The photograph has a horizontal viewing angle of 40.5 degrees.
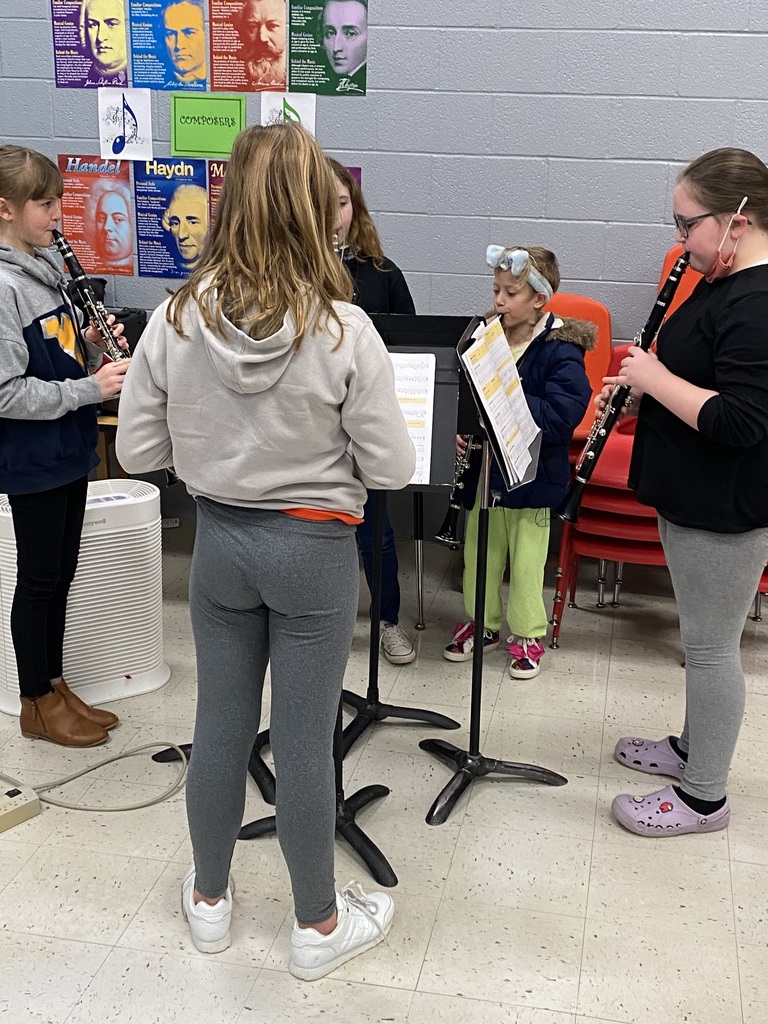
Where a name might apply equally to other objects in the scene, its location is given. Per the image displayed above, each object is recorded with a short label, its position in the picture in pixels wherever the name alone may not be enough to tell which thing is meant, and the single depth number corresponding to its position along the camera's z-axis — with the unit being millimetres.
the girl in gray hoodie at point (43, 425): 2092
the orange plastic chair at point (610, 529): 2941
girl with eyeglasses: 1808
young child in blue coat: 2592
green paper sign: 3467
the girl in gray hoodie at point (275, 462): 1396
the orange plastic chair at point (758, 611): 3197
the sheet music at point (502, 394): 1928
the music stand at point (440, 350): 2018
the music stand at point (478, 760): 2201
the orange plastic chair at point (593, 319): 3314
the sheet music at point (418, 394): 2016
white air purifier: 2512
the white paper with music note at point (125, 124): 3510
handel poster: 3600
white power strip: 2121
